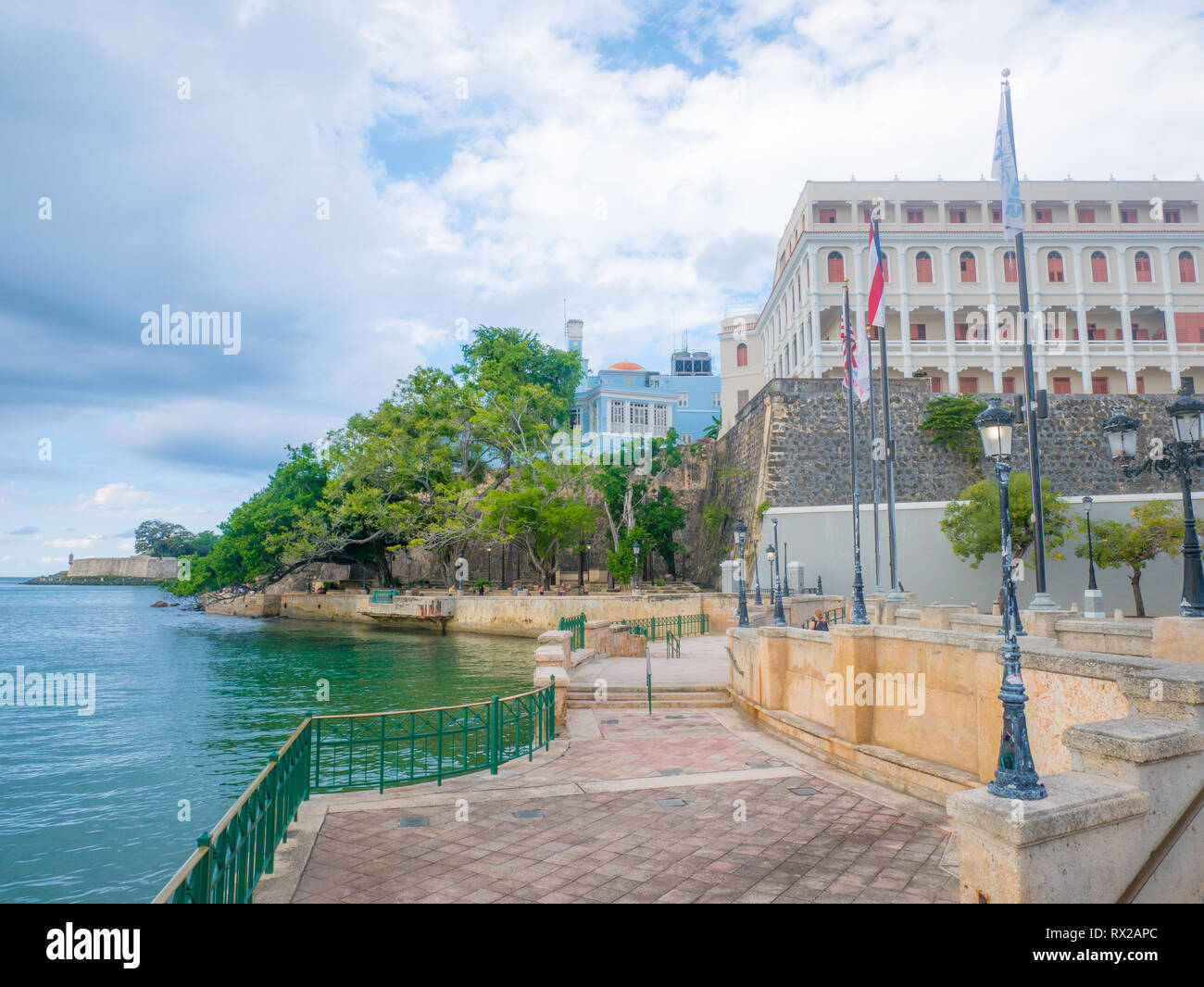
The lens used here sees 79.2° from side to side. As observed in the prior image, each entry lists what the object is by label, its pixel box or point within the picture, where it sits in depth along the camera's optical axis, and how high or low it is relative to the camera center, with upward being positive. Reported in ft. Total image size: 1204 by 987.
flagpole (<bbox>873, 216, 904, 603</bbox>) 75.36 +9.08
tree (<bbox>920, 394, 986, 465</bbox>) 118.62 +19.95
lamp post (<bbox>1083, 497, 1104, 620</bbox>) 51.20 -4.61
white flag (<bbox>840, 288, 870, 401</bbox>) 66.28 +16.89
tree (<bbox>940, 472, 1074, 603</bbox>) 90.12 +3.19
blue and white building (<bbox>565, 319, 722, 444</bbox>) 189.98 +42.36
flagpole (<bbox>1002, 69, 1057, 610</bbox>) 40.11 +6.94
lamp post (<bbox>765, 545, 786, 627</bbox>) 44.55 -4.19
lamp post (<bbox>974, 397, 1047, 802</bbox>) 12.99 -3.53
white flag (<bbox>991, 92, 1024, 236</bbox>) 42.70 +22.02
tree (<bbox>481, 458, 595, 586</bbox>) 135.95 +8.68
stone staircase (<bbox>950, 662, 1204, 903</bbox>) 12.25 -4.83
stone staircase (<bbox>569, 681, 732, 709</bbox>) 46.68 -9.38
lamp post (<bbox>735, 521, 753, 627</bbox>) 57.06 -4.63
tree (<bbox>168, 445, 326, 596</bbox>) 161.38 +7.24
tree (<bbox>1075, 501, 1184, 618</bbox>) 84.79 +0.42
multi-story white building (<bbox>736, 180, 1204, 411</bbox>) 138.72 +49.29
